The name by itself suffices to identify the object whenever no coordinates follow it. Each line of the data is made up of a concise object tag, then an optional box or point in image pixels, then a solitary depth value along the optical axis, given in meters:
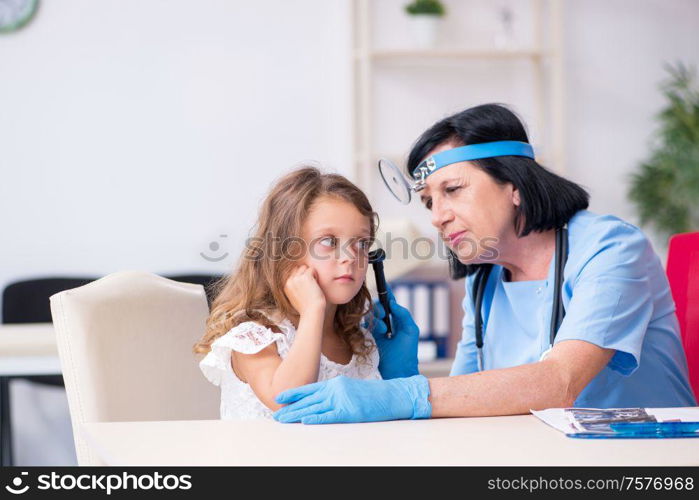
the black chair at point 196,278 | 4.64
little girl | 2.49
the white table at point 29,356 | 3.30
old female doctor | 2.37
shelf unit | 4.96
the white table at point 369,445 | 2.10
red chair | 2.79
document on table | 2.21
